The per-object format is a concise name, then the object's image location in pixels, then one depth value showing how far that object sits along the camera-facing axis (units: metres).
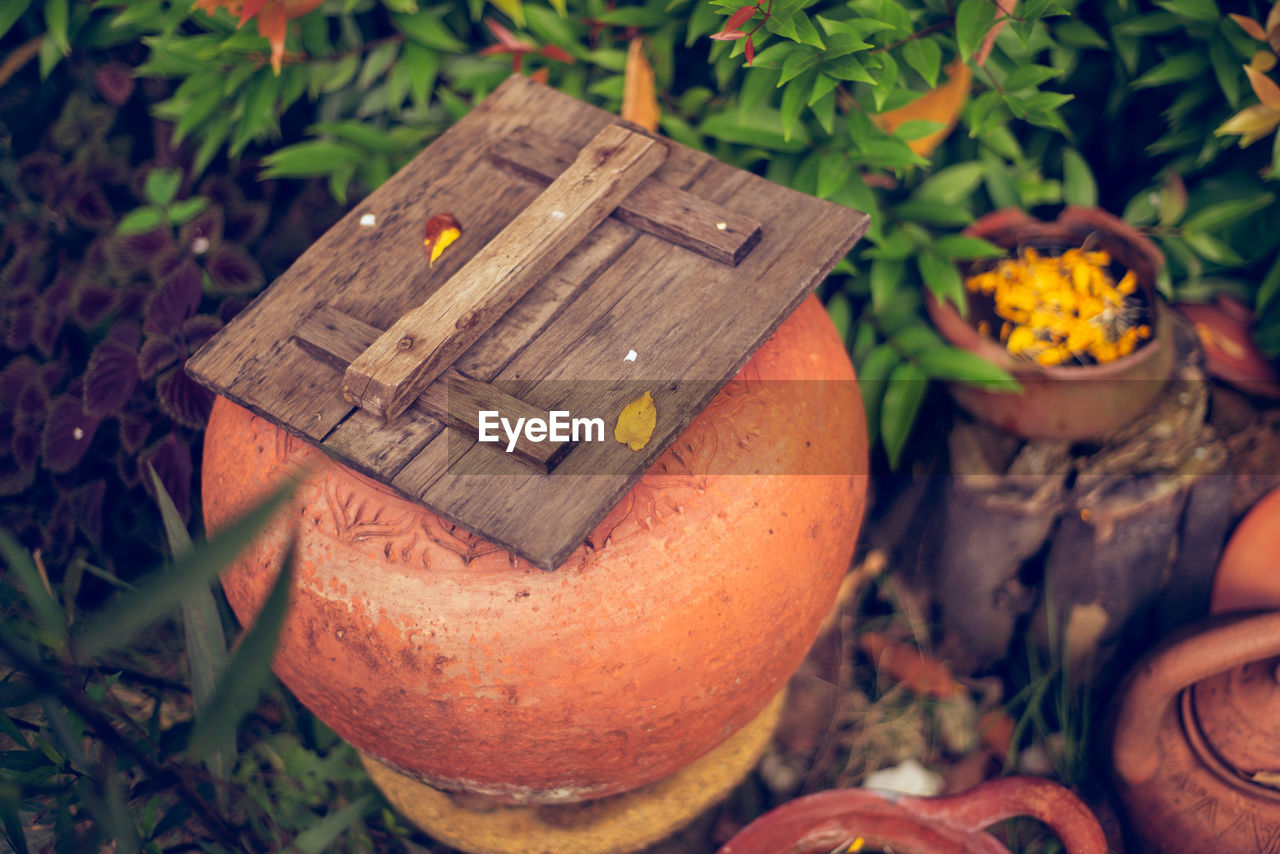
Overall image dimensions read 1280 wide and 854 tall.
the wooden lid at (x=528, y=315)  1.10
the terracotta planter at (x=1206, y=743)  1.25
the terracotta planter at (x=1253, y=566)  1.34
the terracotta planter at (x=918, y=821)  1.28
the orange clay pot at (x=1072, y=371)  1.33
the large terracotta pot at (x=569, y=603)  1.12
